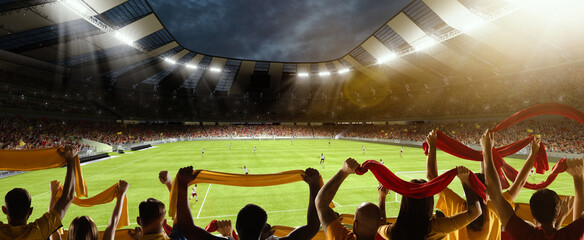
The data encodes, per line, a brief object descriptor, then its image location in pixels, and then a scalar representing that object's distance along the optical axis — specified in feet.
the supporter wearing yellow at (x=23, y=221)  8.03
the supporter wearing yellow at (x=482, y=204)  9.86
